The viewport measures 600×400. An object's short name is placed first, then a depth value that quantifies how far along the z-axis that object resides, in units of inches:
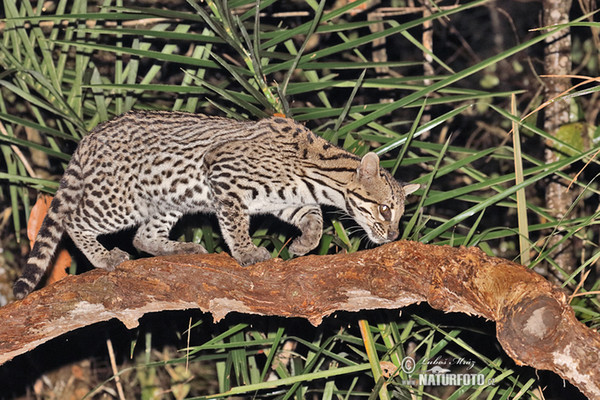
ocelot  358.3
